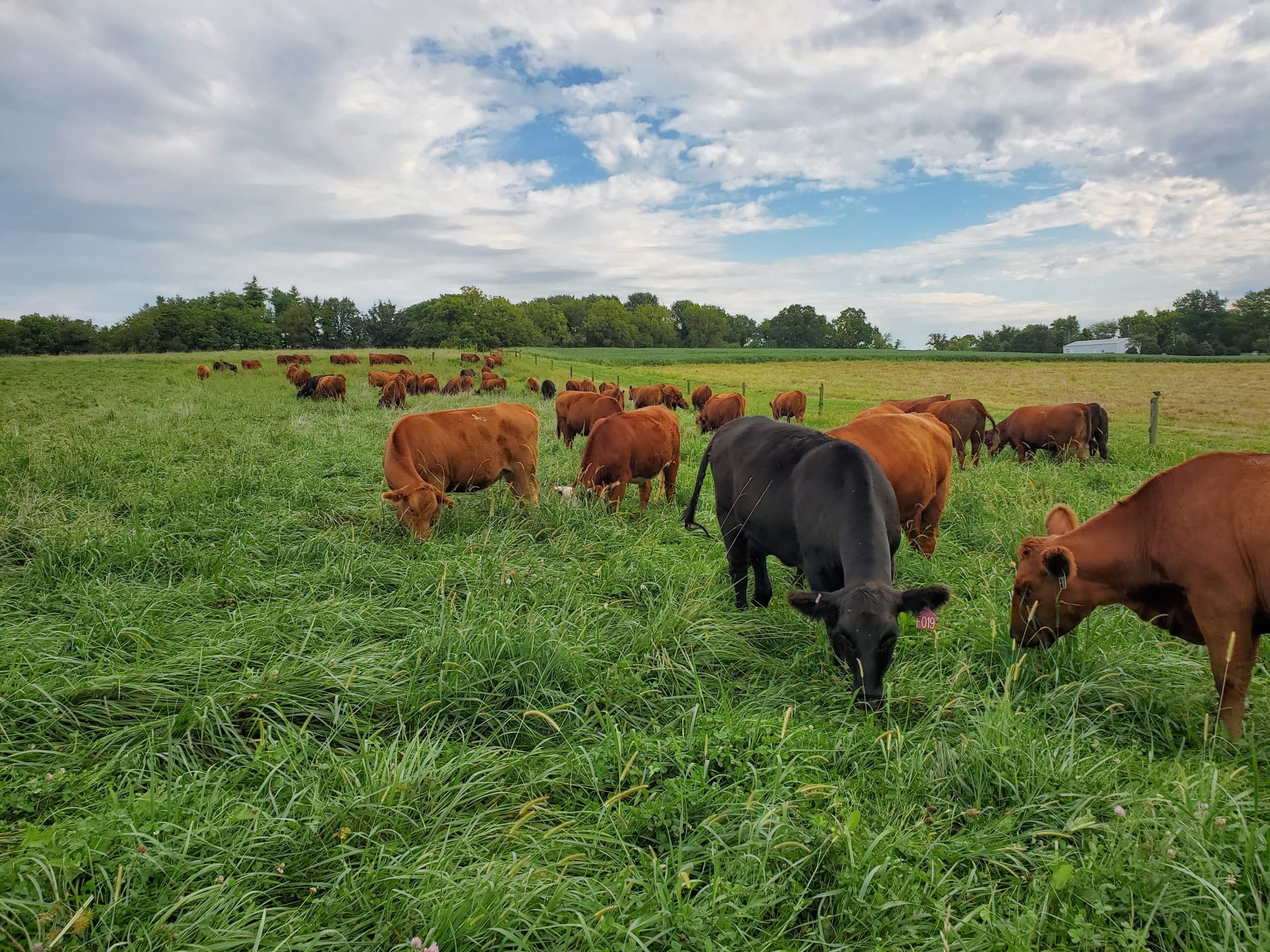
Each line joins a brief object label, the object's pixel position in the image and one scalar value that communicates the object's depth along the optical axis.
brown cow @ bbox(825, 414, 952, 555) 6.21
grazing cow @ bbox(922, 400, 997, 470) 14.41
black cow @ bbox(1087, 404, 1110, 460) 14.12
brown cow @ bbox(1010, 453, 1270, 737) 3.46
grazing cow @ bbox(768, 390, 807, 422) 22.62
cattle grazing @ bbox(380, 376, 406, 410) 21.83
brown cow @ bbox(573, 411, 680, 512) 8.23
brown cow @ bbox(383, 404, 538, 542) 6.42
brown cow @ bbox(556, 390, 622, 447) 13.79
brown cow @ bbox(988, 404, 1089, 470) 13.92
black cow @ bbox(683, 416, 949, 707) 3.49
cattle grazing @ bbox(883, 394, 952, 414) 14.26
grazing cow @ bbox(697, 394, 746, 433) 18.39
